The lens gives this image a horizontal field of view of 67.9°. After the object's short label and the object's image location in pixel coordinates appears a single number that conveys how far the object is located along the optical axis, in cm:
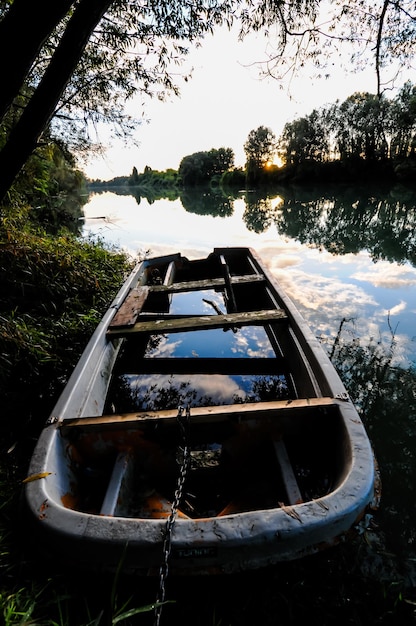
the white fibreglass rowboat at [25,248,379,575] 109
